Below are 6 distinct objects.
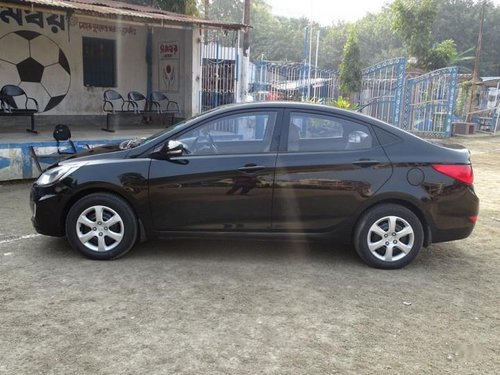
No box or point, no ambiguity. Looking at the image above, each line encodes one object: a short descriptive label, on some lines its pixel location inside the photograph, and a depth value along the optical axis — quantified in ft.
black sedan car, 15.19
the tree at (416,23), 80.48
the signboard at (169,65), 42.53
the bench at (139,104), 40.93
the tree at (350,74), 62.18
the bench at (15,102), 32.42
